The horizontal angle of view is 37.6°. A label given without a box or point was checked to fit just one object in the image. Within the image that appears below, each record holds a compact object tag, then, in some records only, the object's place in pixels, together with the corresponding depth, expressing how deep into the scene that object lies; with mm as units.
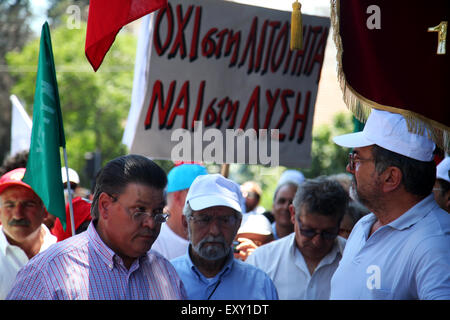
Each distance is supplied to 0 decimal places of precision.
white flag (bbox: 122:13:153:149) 5109
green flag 3898
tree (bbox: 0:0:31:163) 34812
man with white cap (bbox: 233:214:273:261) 5578
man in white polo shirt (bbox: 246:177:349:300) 4449
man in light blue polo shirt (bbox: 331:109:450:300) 3068
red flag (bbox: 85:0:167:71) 3445
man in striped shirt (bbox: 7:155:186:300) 2775
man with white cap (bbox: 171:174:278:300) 3811
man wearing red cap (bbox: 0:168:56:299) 4438
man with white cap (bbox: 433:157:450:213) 4742
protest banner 5078
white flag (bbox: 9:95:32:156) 5676
